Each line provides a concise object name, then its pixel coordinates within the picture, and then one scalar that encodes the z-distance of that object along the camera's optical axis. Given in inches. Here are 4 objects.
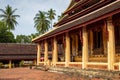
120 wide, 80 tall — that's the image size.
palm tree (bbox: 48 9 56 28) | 1629.2
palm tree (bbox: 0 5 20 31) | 1490.2
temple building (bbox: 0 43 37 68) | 1023.8
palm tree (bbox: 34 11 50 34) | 1543.0
